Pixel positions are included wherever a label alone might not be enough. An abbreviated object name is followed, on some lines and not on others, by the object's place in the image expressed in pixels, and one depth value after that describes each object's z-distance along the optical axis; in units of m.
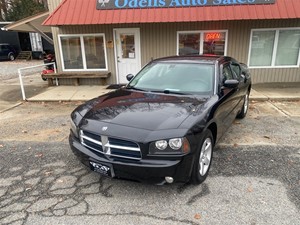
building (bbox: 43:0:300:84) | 8.66
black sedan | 2.79
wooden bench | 10.02
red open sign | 9.73
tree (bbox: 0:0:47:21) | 31.17
